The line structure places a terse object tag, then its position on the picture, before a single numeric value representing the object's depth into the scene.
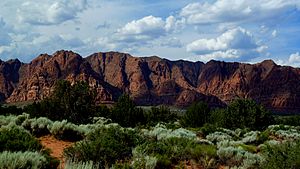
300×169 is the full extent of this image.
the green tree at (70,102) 37.16
